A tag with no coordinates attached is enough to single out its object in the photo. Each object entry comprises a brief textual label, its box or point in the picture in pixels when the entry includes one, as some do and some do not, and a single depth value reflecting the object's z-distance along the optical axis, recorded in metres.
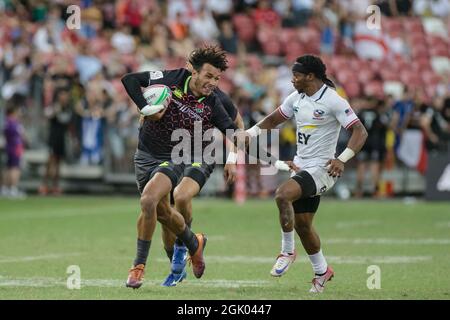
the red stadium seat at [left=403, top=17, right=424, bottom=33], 28.39
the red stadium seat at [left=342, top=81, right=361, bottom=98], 26.02
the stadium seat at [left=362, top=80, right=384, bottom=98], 25.92
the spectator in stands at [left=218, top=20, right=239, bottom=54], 27.36
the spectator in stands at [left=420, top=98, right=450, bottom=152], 24.48
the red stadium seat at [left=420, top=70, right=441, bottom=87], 27.11
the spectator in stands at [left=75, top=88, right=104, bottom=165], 24.88
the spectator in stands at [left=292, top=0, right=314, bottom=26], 28.39
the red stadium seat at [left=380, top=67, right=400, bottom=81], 27.06
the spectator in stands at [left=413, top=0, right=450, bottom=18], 28.92
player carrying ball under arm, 10.58
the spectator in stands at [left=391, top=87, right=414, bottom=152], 25.00
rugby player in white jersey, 10.62
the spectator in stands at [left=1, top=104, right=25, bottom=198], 24.05
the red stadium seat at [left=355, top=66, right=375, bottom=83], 26.73
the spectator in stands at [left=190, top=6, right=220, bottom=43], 27.58
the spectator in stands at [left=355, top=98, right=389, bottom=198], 24.55
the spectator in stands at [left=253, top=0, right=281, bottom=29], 28.25
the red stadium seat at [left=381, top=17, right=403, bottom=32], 28.02
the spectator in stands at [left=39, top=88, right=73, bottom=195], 24.66
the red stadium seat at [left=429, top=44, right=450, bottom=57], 28.03
